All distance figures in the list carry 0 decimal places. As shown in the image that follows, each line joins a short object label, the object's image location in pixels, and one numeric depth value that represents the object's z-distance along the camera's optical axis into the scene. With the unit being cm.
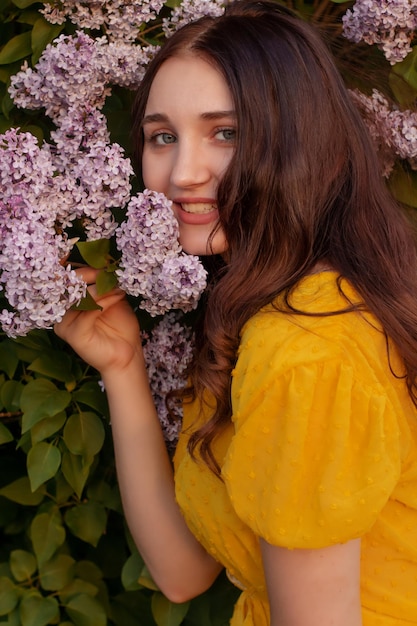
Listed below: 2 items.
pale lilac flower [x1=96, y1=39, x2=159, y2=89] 154
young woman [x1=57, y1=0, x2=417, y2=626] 118
